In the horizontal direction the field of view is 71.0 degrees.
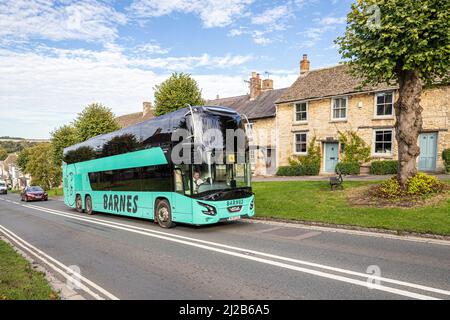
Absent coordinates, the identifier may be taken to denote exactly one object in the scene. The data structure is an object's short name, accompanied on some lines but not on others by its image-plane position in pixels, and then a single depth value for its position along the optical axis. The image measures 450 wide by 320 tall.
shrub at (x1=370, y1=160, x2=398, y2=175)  21.85
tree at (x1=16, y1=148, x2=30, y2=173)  64.54
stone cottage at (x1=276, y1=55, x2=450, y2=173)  21.20
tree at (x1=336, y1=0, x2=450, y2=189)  11.00
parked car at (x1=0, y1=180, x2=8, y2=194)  53.80
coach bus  10.30
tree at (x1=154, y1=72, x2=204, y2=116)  25.64
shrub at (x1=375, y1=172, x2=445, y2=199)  12.11
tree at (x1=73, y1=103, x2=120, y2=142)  30.91
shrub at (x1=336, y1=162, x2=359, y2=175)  24.05
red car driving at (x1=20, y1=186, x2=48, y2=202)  30.48
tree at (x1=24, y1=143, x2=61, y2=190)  51.88
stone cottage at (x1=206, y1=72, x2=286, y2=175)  30.81
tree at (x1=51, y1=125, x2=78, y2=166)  37.81
